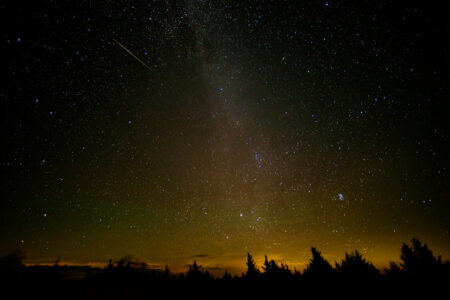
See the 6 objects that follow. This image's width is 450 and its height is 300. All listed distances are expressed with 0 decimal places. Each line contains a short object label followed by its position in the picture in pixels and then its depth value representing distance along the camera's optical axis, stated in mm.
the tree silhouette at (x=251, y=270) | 39219
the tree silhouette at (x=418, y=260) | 25719
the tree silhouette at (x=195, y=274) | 54875
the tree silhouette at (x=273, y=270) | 37075
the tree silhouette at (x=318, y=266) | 29297
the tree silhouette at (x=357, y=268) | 28969
